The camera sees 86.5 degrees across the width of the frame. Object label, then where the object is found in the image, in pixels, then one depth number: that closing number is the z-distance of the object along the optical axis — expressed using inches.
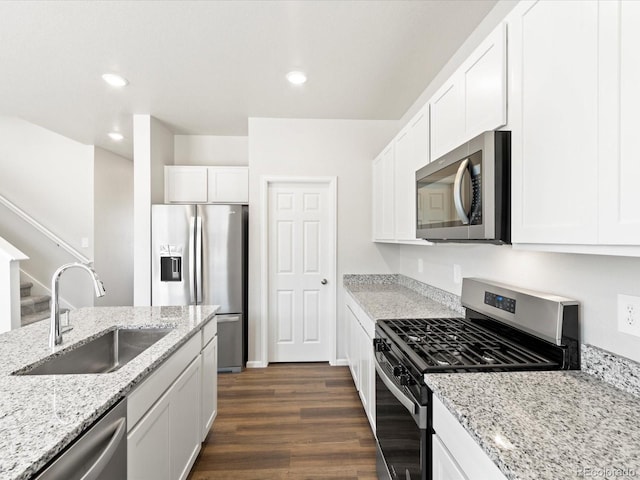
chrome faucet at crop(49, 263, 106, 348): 61.9
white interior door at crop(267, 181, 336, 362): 147.6
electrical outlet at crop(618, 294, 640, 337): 42.4
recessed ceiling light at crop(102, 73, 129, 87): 106.9
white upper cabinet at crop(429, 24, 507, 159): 50.9
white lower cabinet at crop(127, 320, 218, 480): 50.8
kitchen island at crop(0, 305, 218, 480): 32.8
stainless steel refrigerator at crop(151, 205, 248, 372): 136.6
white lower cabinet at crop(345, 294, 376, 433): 87.5
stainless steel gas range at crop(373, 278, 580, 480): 50.8
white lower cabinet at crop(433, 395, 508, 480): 34.1
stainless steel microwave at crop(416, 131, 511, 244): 49.8
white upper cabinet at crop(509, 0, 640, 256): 31.7
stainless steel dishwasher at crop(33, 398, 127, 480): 34.7
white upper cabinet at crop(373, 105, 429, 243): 87.0
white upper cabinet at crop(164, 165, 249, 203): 154.6
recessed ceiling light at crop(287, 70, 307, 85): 105.5
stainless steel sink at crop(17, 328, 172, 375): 64.1
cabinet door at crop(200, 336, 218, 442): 84.6
